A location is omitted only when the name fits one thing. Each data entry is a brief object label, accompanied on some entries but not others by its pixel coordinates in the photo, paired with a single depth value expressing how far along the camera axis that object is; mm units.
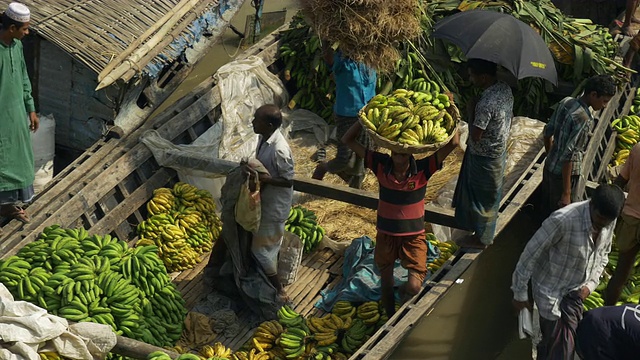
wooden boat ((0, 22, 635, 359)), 7031
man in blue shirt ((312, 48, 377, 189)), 8281
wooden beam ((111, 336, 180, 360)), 5992
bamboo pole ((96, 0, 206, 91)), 7750
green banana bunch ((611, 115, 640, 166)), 9125
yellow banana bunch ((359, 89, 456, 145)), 6328
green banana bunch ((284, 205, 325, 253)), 7816
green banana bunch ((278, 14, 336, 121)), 9539
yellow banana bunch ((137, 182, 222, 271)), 7652
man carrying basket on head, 6441
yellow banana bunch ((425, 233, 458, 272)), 7363
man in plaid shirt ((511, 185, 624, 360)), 5723
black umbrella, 6656
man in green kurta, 6883
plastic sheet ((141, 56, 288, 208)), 8062
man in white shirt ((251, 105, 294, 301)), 6609
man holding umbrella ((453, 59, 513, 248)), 6578
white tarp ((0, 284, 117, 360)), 5684
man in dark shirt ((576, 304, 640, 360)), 5570
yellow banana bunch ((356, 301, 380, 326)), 6844
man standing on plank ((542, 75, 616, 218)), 7035
